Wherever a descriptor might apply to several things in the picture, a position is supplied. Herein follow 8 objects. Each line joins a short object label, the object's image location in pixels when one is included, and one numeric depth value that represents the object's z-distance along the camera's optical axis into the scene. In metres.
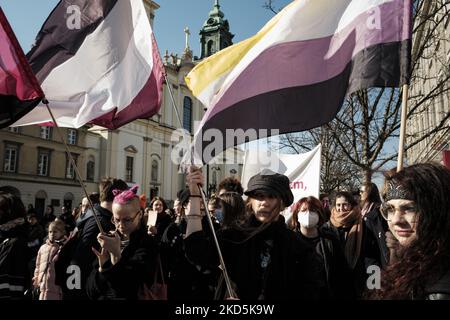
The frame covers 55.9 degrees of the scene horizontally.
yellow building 35.75
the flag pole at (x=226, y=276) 2.51
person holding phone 2.97
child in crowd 4.63
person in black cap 2.63
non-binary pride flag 3.49
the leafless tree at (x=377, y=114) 9.45
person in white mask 3.77
